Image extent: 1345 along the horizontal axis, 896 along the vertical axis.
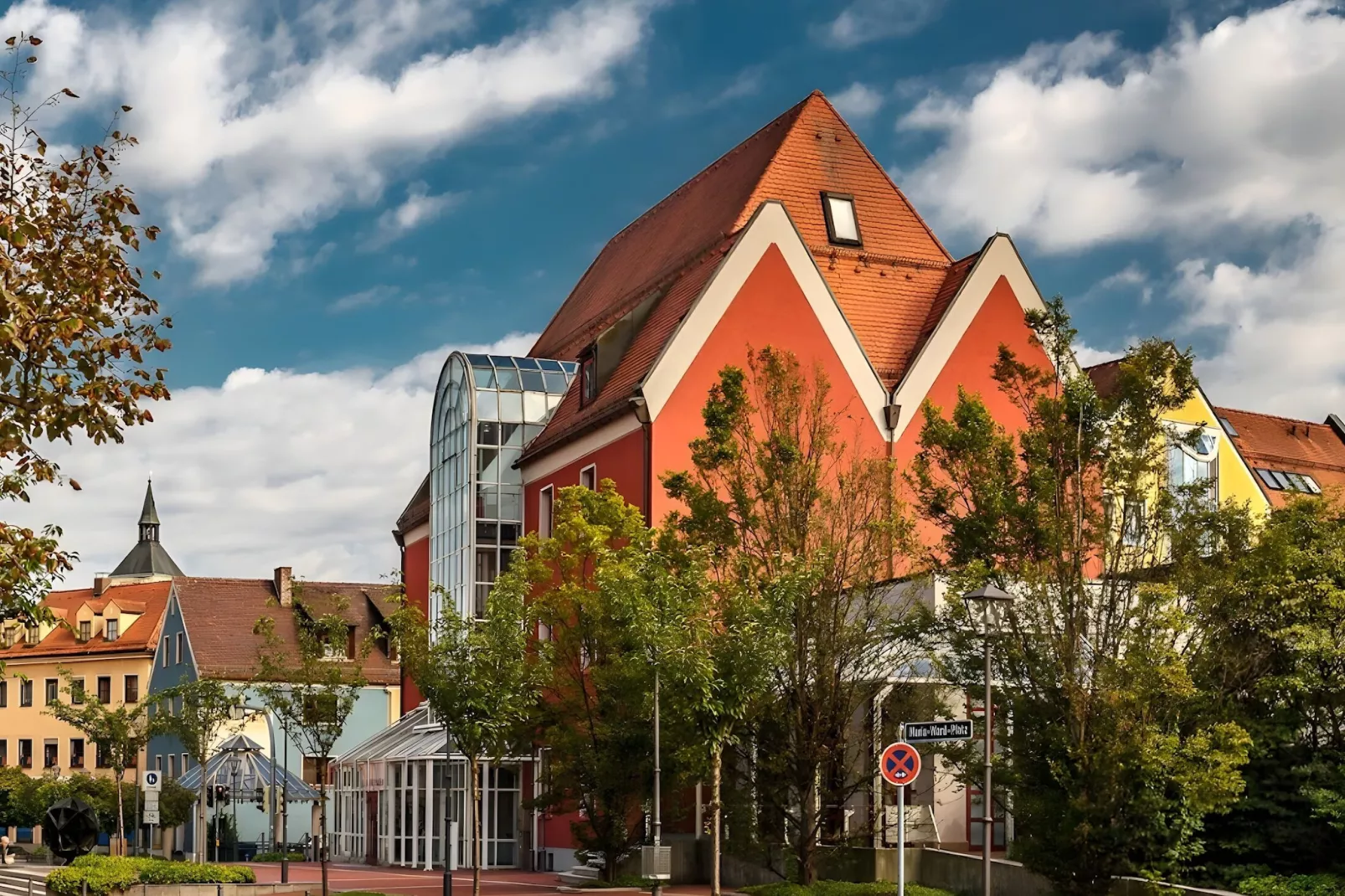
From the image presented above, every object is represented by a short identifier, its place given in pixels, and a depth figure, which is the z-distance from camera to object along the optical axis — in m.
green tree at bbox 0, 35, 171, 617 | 11.56
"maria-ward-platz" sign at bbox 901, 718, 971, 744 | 19.23
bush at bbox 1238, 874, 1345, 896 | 23.08
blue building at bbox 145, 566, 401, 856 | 64.81
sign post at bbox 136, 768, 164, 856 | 37.97
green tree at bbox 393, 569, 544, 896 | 28.41
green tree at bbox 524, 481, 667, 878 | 29.64
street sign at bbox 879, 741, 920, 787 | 19.84
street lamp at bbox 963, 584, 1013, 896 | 20.70
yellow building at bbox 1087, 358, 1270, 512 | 48.62
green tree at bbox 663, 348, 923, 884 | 27.16
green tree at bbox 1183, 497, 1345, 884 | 24.25
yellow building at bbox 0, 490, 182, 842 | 82.62
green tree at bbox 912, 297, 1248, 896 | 22.66
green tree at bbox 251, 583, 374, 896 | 33.00
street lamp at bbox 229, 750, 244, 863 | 50.94
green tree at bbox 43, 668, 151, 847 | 54.50
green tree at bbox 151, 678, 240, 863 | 47.81
